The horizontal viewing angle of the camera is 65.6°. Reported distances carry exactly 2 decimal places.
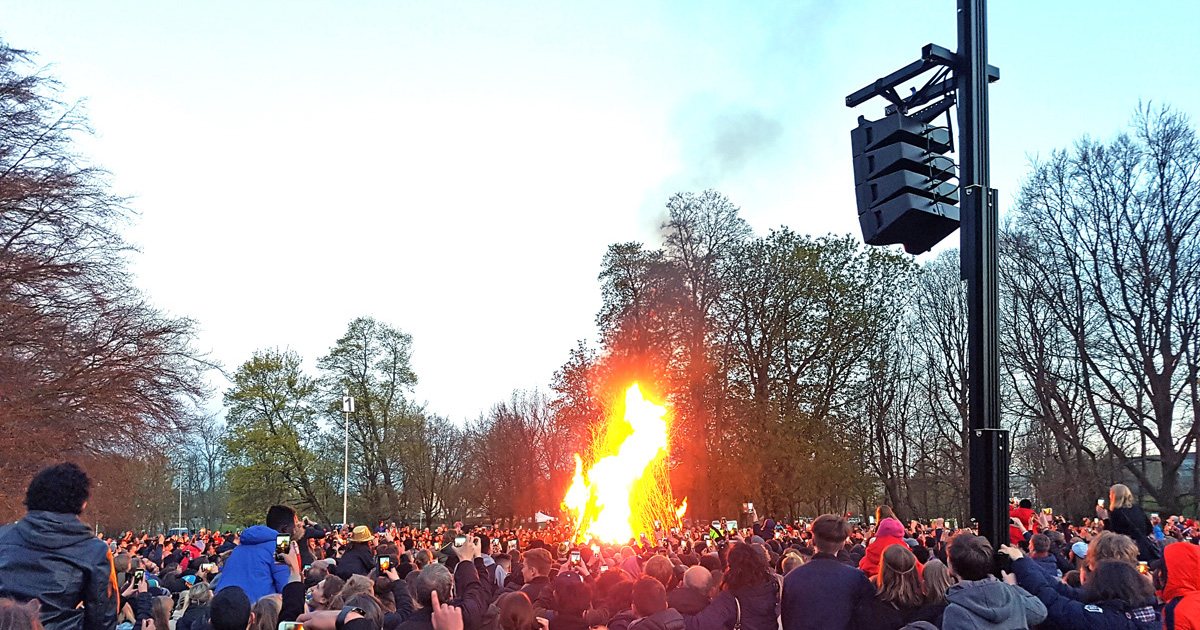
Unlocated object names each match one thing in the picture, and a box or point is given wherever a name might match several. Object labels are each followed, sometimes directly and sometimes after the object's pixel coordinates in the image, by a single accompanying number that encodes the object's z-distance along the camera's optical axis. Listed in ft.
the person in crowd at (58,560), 15.08
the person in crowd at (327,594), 20.79
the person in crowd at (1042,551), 24.56
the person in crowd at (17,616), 11.14
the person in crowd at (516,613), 17.94
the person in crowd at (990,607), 16.65
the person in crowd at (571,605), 23.91
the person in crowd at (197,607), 23.70
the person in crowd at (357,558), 32.84
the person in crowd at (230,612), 19.19
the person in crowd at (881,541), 24.17
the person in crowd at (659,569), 24.50
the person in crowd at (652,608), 19.24
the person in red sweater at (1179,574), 20.15
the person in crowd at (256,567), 26.63
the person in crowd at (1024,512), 38.49
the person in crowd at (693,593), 20.34
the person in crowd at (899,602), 18.66
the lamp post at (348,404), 145.18
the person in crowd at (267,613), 18.19
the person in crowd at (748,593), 20.34
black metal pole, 21.88
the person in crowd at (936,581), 18.97
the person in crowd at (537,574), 25.43
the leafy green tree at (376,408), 176.04
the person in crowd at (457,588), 18.26
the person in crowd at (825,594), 18.51
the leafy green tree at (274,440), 173.80
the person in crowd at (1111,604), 17.92
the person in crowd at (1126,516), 29.91
